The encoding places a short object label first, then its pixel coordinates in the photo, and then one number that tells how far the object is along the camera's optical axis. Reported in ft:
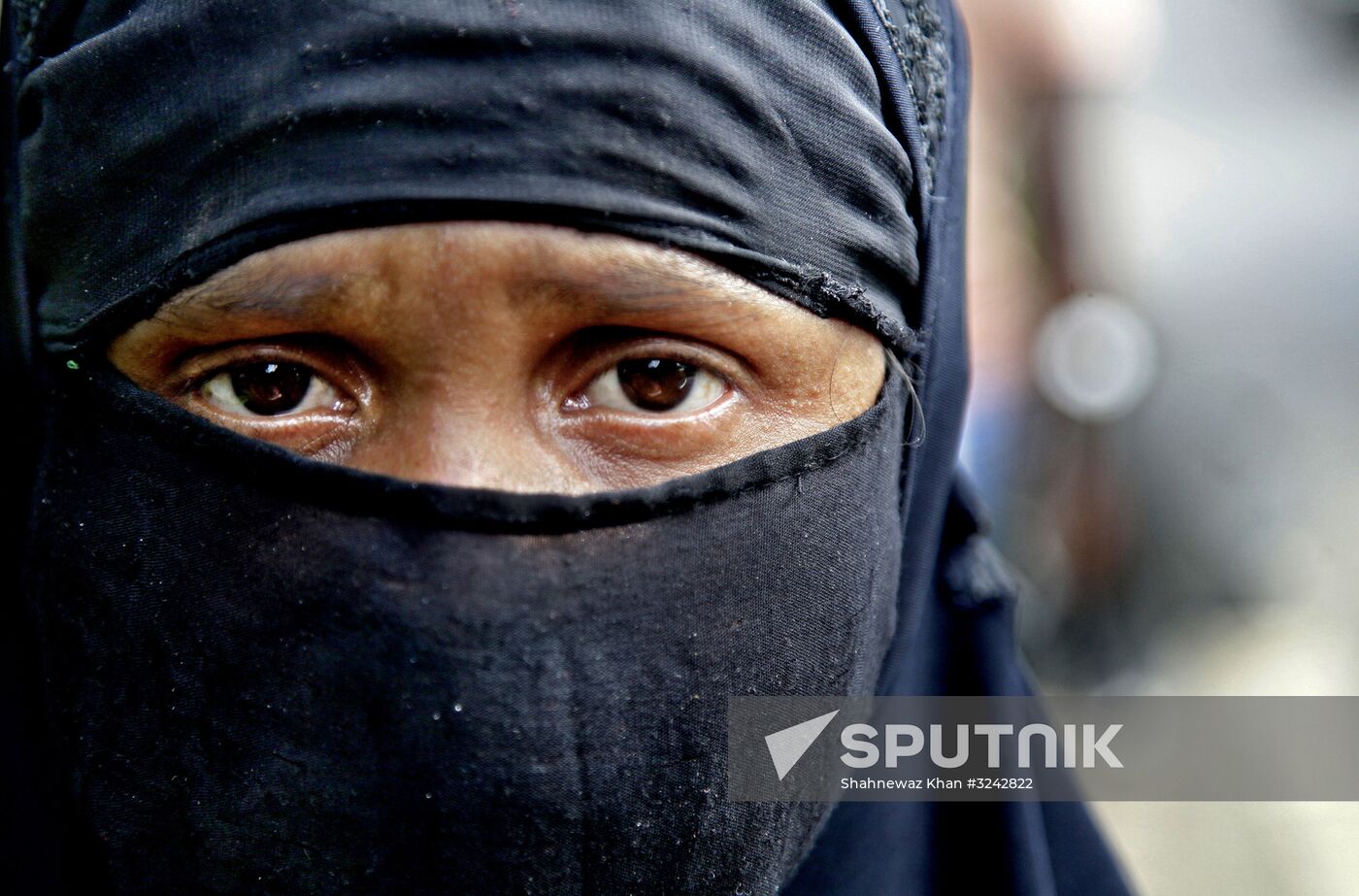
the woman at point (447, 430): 2.35
